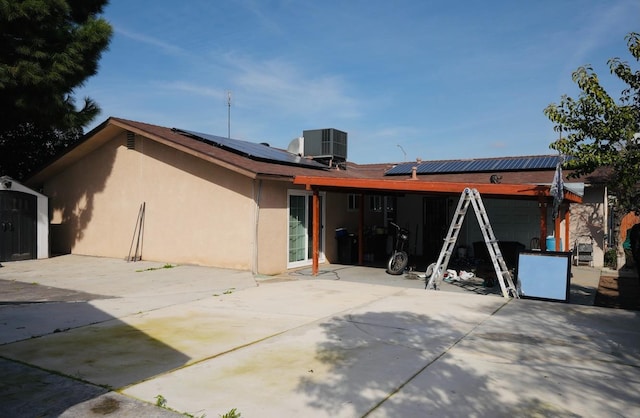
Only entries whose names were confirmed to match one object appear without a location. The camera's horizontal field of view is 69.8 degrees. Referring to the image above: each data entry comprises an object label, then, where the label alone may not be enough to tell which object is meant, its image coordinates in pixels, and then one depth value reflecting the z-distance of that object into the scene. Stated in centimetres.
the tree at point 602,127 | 823
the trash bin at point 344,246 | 1386
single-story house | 1137
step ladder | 876
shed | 1302
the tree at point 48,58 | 1255
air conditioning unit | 1692
